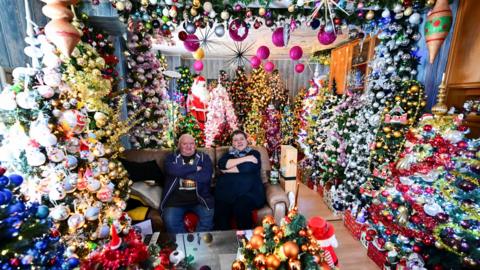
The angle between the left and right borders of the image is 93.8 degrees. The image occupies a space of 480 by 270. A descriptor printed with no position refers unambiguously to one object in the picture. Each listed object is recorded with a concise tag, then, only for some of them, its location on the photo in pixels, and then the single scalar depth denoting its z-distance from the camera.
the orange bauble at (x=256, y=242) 1.05
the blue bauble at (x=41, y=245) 0.77
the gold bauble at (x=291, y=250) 0.94
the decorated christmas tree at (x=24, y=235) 0.68
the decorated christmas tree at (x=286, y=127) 4.27
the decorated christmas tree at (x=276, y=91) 6.10
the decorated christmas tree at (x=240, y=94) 6.12
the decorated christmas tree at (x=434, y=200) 1.25
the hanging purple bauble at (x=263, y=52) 2.89
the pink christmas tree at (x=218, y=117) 4.20
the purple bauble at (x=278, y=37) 2.37
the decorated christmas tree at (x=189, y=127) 4.08
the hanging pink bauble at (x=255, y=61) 3.44
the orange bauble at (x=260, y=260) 1.00
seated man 2.18
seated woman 2.26
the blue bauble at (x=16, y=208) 0.70
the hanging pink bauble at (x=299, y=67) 4.16
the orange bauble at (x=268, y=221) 1.12
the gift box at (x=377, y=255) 2.00
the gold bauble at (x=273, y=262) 0.96
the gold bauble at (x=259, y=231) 1.10
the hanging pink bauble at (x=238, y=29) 2.32
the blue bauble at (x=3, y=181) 0.70
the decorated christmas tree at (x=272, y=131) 4.28
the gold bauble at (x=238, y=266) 1.10
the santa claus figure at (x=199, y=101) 4.54
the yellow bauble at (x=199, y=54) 2.92
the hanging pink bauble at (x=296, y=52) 2.84
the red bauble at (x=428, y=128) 1.54
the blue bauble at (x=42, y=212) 0.78
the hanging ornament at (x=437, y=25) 1.74
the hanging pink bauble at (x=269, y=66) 3.84
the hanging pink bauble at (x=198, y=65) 3.75
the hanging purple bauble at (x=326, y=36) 2.33
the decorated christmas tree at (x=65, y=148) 1.17
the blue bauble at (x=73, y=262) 0.86
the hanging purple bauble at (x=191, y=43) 2.58
